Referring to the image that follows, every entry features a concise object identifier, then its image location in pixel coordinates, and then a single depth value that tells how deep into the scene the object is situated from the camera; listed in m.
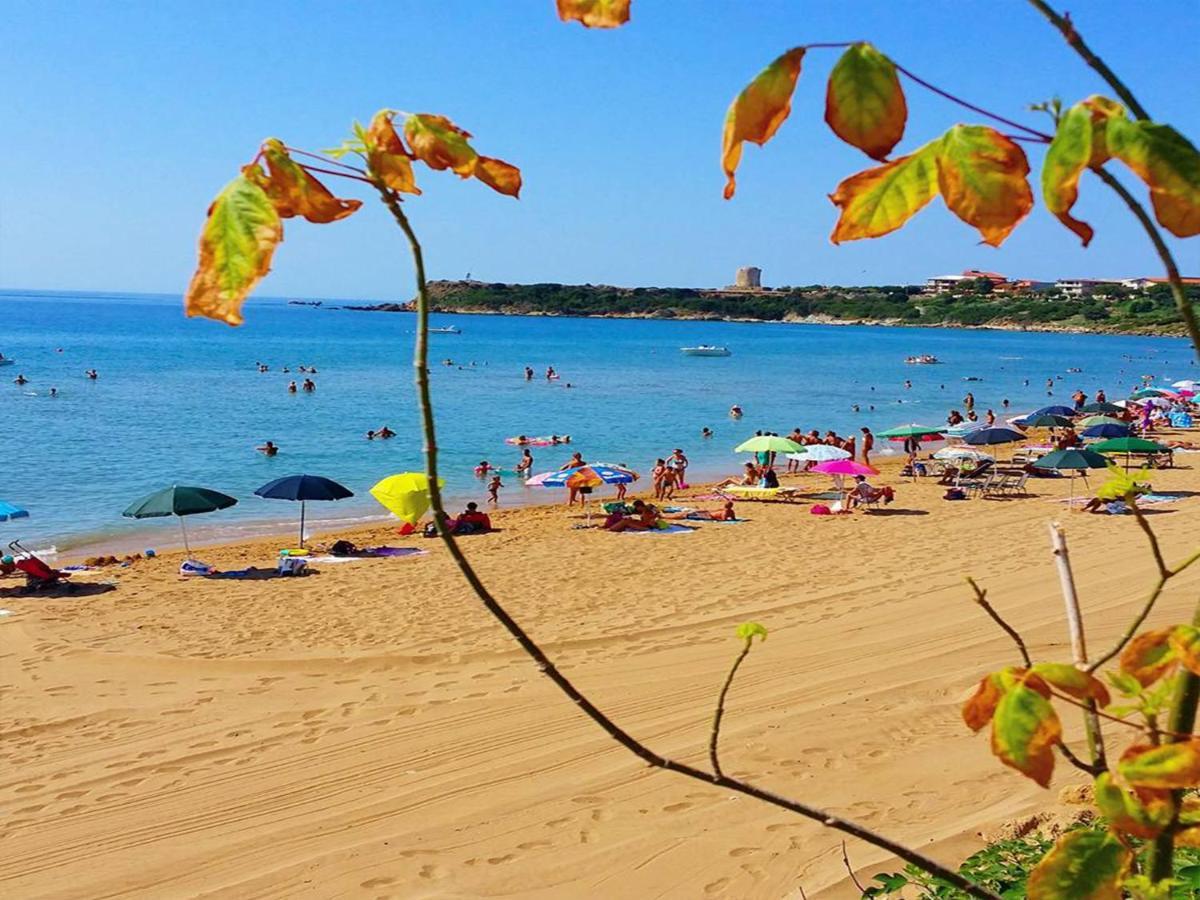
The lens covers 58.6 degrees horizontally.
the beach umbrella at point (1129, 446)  21.00
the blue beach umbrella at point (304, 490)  16.97
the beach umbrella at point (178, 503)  16.48
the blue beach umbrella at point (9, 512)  17.08
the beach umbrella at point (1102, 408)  34.06
